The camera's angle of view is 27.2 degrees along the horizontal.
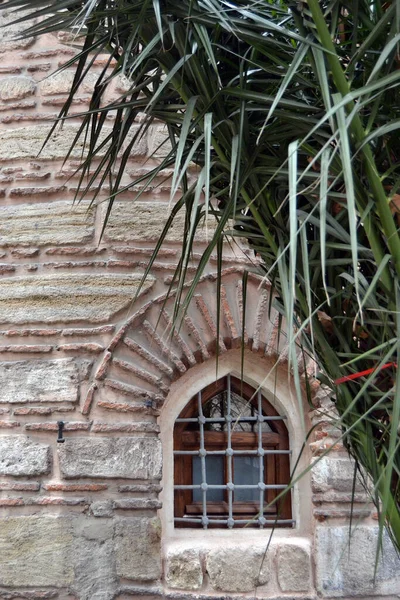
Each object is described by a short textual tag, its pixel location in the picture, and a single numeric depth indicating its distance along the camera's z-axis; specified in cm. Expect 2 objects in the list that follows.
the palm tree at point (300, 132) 179
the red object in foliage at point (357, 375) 183
